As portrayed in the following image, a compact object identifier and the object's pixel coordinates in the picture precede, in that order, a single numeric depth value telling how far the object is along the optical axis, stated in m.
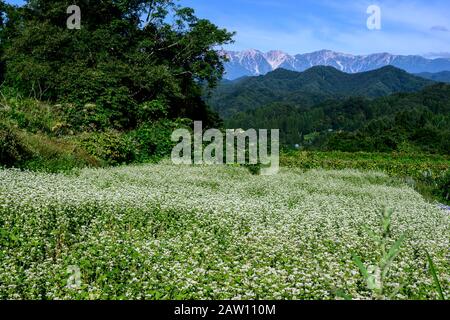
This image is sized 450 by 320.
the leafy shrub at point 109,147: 20.06
